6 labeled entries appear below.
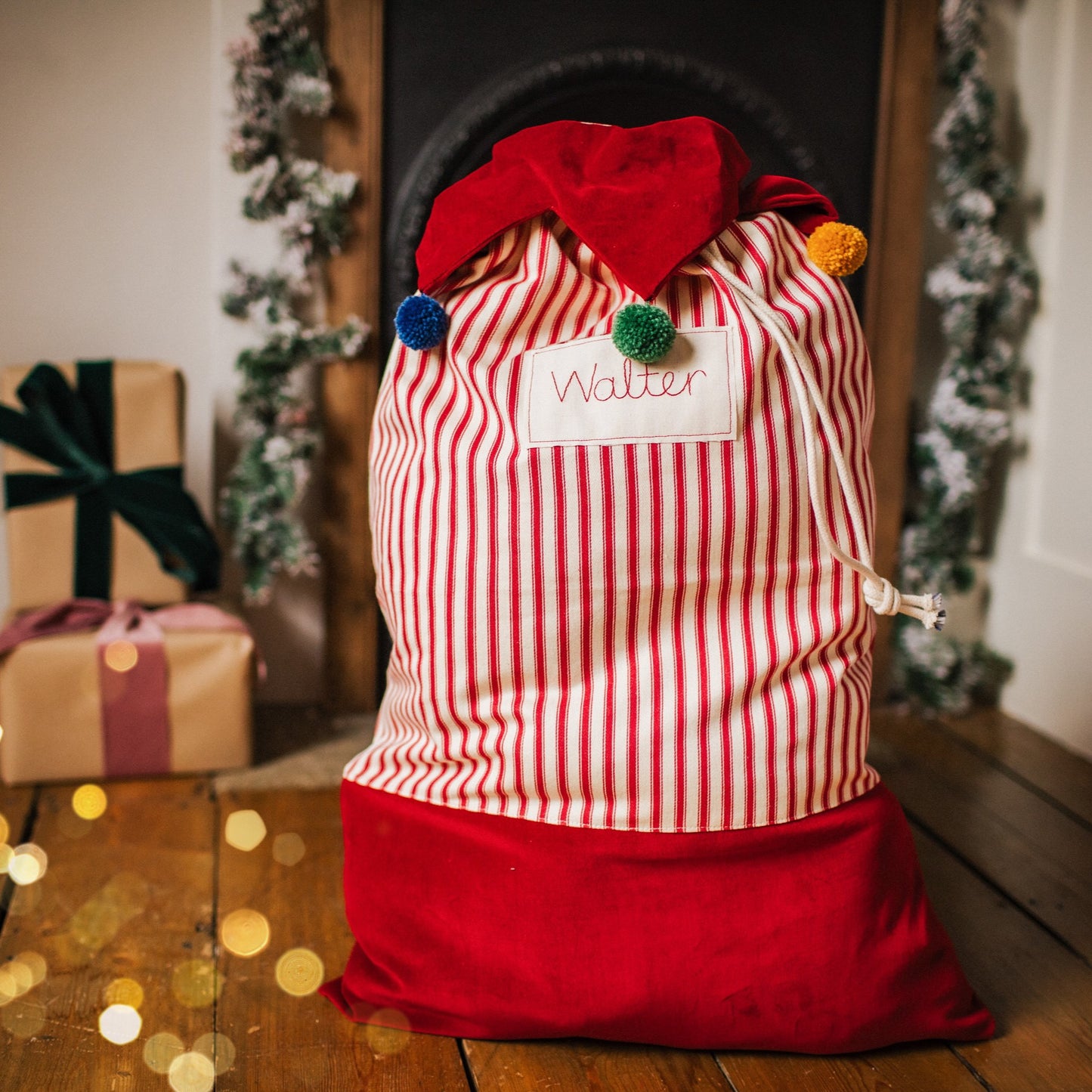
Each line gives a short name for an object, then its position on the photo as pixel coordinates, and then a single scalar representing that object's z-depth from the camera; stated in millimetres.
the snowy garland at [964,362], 1555
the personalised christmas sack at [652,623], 821
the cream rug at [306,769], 1367
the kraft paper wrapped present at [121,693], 1301
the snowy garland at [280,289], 1392
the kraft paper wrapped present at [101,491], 1384
